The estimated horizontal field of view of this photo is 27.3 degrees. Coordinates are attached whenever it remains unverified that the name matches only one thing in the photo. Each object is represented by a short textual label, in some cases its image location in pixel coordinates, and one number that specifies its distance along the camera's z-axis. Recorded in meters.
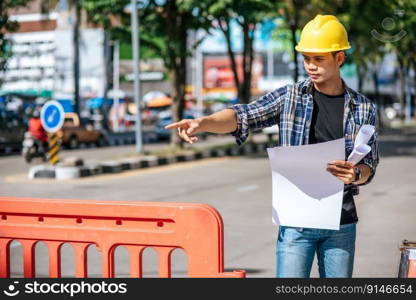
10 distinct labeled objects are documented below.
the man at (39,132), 24.19
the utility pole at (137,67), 23.98
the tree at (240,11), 24.53
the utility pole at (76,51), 38.31
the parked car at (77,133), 34.68
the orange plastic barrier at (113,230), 4.01
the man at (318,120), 3.90
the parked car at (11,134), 31.73
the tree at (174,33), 25.92
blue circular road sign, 18.00
